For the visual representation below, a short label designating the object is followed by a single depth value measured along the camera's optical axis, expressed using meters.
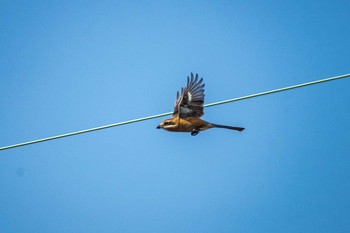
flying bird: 20.20
